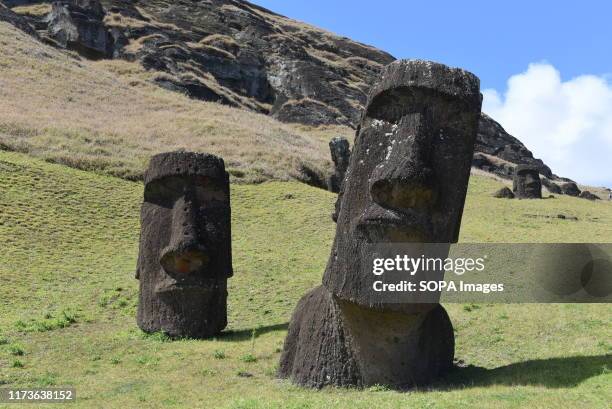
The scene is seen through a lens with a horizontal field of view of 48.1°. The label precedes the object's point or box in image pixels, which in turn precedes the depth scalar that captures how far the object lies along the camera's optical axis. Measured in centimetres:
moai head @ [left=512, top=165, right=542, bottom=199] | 3697
